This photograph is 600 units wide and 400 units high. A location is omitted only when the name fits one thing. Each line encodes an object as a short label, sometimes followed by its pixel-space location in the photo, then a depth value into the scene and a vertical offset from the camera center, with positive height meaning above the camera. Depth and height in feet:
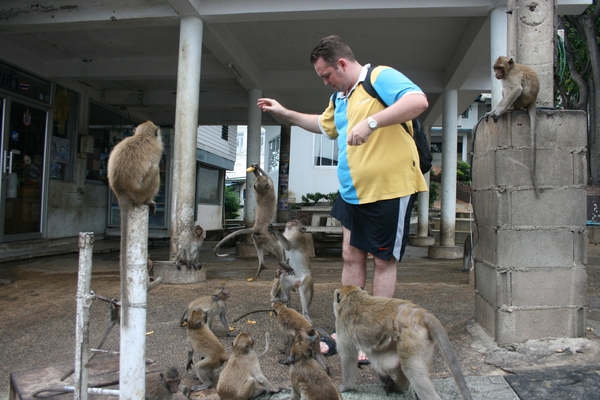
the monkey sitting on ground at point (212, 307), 12.23 -2.64
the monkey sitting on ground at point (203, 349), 9.61 -3.02
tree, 46.34 +16.55
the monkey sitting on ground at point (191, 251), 21.26 -2.04
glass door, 28.89 +2.20
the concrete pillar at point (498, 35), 22.89 +9.10
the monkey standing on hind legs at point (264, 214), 19.19 -0.18
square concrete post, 10.89 -0.37
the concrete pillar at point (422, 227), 45.21 -1.25
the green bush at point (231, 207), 86.22 +0.36
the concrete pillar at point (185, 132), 22.58 +3.77
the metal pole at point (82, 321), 6.52 -1.67
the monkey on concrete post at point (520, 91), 11.12 +3.32
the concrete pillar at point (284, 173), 51.65 +4.27
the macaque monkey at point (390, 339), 7.25 -2.11
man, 9.91 +0.95
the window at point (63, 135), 34.09 +5.27
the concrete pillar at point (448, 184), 34.63 +2.47
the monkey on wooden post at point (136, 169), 7.21 +0.60
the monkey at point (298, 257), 14.24 -1.59
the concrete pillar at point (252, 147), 35.50 +4.82
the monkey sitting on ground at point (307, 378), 7.77 -2.90
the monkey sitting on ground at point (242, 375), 8.45 -3.15
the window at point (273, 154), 81.76 +10.20
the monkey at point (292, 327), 9.59 -2.49
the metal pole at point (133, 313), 6.35 -1.49
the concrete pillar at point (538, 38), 11.95 +4.73
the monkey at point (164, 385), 7.73 -3.02
